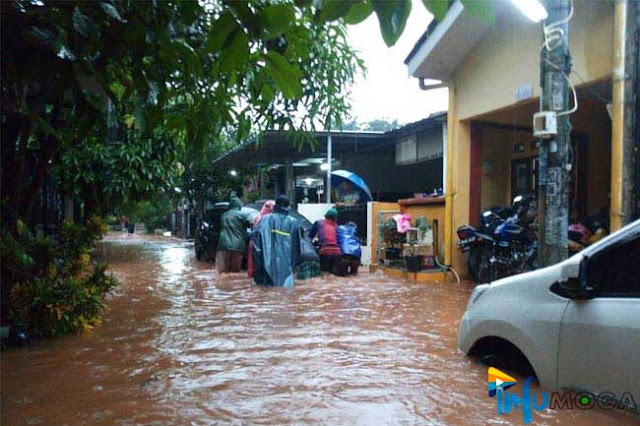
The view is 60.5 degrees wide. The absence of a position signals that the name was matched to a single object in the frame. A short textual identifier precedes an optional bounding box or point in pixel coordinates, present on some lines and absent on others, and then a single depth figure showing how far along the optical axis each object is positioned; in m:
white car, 2.92
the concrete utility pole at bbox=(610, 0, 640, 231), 6.48
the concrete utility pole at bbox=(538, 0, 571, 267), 4.83
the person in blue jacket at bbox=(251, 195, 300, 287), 9.68
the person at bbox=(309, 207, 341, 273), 11.14
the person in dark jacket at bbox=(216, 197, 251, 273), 11.35
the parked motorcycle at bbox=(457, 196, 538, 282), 8.55
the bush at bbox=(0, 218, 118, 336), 5.34
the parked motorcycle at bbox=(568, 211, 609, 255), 7.58
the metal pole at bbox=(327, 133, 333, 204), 14.74
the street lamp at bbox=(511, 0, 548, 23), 4.97
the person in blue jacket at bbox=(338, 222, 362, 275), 11.20
